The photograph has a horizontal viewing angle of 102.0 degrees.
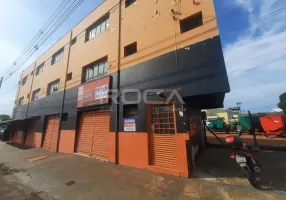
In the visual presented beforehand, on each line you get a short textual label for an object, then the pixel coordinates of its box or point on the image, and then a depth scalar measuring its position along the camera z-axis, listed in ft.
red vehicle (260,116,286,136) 32.08
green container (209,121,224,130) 48.35
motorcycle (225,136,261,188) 10.78
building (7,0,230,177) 14.37
